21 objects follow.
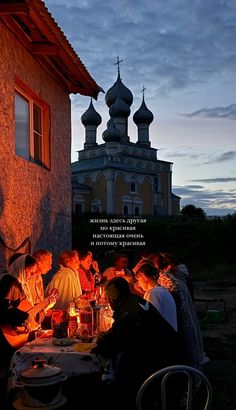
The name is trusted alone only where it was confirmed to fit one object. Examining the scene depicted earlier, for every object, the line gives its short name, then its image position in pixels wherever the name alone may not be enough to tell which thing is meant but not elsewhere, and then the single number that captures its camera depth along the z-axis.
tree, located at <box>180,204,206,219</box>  62.55
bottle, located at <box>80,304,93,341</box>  4.81
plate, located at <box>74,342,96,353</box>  4.33
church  53.41
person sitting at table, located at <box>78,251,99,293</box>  8.03
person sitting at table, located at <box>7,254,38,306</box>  5.46
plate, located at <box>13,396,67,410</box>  3.23
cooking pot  3.22
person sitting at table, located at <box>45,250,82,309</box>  6.57
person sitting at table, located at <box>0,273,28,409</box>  4.36
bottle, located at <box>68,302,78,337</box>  4.85
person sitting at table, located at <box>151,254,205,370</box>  5.21
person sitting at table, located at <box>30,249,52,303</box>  5.73
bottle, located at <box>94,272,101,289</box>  8.31
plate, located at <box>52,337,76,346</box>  4.53
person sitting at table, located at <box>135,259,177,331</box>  4.67
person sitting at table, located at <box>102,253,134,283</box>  8.56
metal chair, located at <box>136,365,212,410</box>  3.18
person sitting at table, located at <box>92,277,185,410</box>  3.91
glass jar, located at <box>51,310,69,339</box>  4.72
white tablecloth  4.16
